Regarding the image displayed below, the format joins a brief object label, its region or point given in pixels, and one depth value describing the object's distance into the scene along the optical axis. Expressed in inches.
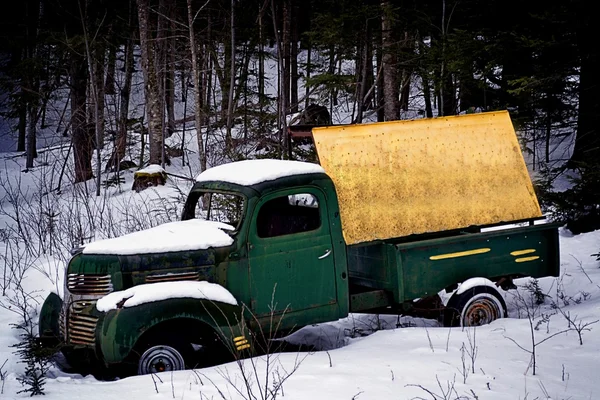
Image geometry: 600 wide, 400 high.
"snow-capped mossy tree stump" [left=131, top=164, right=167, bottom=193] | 703.1
